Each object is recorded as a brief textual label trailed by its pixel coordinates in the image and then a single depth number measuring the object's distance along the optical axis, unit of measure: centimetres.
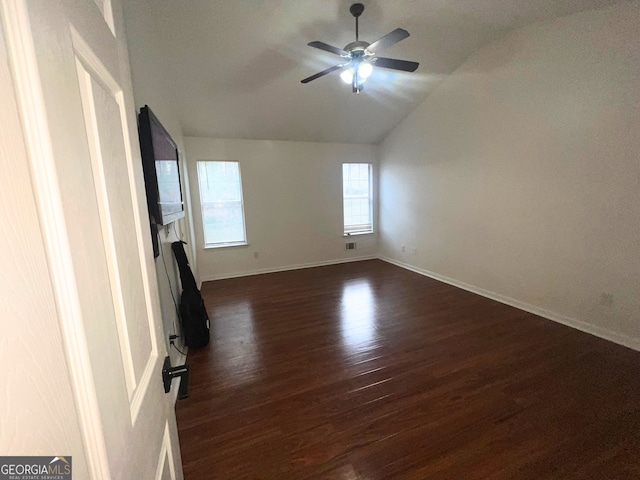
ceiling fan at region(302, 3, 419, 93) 219
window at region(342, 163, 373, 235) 543
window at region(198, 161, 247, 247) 450
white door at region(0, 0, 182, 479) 35
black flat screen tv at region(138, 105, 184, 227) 159
